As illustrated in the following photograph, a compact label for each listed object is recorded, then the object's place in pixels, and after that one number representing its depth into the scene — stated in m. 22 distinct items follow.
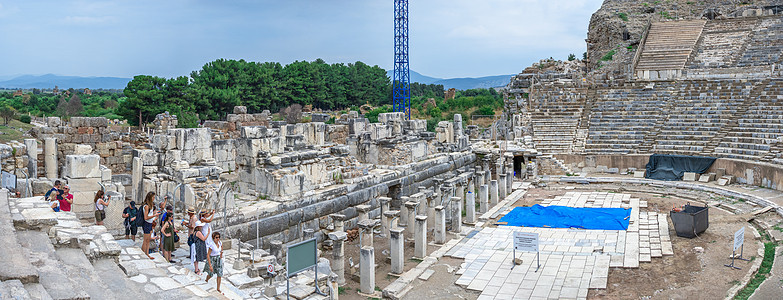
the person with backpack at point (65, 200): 9.73
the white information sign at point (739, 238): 11.04
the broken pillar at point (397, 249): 11.28
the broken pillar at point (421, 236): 12.42
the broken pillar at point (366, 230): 11.51
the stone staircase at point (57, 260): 4.76
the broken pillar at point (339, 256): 10.80
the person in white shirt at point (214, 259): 7.94
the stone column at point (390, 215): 12.72
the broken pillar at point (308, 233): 10.93
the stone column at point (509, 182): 19.91
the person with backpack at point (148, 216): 8.82
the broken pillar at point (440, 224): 13.32
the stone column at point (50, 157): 14.12
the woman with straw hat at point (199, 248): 8.09
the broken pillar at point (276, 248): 10.53
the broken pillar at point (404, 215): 15.12
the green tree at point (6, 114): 37.12
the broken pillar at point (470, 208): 15.24
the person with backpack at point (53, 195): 9.62
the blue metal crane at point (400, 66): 50.16
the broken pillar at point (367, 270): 10.37
